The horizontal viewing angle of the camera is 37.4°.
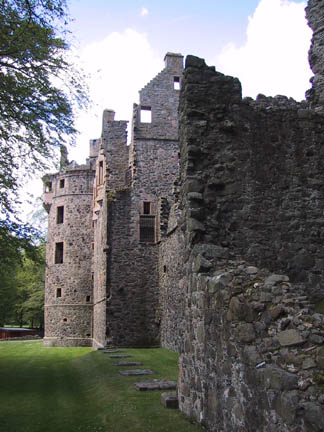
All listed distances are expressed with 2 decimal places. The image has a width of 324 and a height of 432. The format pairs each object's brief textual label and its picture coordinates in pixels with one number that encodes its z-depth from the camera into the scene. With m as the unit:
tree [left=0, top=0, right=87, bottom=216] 11.01
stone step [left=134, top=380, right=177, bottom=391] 9.55
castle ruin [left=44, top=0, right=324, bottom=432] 4.69
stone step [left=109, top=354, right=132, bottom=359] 16.41
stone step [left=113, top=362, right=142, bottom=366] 14.02
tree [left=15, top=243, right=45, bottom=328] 45.34
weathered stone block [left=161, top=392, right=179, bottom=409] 7.98
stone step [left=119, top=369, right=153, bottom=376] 11.84
